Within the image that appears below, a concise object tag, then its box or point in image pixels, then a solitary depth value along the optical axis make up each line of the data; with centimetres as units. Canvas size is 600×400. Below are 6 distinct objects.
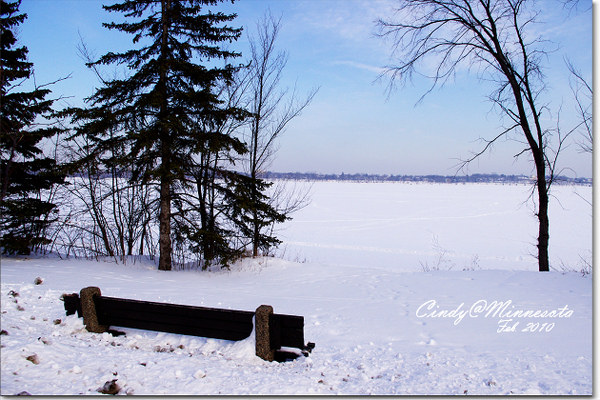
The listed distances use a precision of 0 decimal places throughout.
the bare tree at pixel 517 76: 1041
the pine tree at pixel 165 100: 970
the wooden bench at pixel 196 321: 407
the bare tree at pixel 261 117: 1331
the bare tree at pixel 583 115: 960
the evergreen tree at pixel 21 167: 959
